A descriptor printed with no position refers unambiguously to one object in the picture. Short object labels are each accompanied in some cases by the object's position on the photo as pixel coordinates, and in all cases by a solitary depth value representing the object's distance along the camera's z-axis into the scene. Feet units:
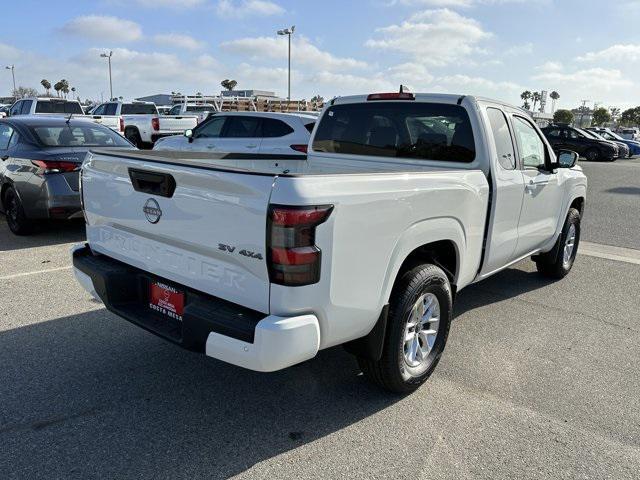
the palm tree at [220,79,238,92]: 307.87
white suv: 32.63
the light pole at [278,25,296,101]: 145.62
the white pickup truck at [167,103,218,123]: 82.01
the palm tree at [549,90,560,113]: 418.92
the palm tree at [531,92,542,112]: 374.75
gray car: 21.76
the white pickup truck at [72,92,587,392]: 7.97
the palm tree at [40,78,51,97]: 347.85
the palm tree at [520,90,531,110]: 398.01
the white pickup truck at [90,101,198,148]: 56.70
